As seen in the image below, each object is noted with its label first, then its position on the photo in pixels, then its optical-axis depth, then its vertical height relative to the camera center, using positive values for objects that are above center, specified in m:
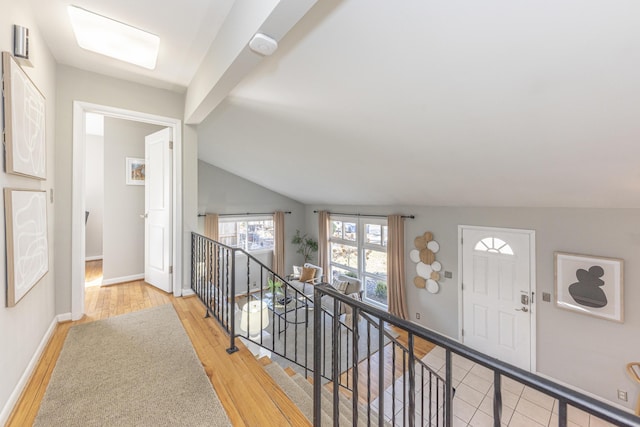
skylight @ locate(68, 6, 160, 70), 1.92 +1.41
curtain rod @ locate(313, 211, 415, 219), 5.47 -0.01
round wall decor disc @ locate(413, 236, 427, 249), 5.22 -0.53
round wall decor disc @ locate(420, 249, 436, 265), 5.12 -0.79
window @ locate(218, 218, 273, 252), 7.27 -0.48
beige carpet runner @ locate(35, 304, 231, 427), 1.46 -1.06
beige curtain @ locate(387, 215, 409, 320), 5.62 -1.11
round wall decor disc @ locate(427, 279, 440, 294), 5.07 -1.35
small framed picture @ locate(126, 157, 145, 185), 3.88 +0.66
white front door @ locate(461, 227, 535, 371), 4.02 -1.25
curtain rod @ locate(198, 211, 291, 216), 7.38 +0.05
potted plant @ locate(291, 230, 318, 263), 8.05 -0.89
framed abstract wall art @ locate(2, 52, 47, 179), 1.40 +0.56
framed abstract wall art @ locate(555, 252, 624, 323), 3.21 -0.89
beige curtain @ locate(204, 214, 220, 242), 6.72 -0.23
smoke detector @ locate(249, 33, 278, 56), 1.45 +0.96
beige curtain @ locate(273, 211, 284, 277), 7.81 -0.80
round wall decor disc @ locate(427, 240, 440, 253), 5.04 -0.58
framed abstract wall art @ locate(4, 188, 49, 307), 1.40 -0.14
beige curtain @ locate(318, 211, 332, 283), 7.54 -0.83
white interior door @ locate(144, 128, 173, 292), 3.13 +0.07
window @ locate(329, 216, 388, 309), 6.44 -0.96
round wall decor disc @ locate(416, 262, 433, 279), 5.18 -1.07
